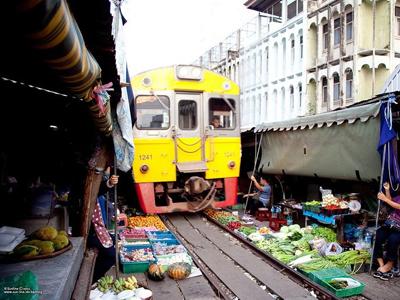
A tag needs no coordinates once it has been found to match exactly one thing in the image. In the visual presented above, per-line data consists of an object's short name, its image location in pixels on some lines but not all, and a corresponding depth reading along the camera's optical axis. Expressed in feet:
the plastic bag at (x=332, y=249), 20.92
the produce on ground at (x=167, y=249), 21.56
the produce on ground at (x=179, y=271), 18.45
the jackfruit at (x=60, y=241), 10.21
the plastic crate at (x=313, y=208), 24.58
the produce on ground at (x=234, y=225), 28.75
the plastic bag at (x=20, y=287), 6.35
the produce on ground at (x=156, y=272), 18.16
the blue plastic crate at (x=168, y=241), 23.32
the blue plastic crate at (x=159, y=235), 24.28
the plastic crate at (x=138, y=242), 21.75
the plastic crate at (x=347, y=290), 16.02
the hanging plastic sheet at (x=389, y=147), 19.30
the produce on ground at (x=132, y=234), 23.85
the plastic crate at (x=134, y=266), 19.24
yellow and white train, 30.32
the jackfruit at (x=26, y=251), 9.19
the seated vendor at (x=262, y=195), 33.24
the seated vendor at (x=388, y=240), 18.51
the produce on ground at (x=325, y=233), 23.78
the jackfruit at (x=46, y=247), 9.65
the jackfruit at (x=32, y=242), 9.83
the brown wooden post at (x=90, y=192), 14.61
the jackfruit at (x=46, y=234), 10.36
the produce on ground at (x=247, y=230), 27.04
